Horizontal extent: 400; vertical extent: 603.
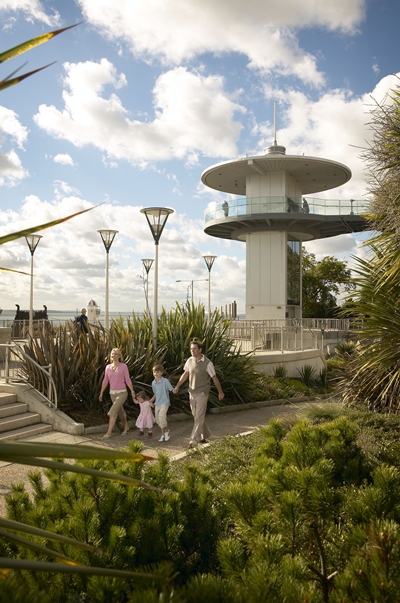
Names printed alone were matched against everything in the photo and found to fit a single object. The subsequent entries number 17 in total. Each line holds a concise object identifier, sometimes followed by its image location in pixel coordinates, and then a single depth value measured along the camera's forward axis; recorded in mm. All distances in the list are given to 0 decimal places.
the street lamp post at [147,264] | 26169
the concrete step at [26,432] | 10194
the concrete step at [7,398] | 11590
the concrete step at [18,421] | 10586
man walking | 9977
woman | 10664
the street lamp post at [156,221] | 14250
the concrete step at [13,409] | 11141
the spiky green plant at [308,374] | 20016
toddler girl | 10789
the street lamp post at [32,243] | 23703
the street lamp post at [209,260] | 31328
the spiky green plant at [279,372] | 19219
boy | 10508
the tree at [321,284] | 46094
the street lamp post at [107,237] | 20594
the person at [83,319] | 17180
